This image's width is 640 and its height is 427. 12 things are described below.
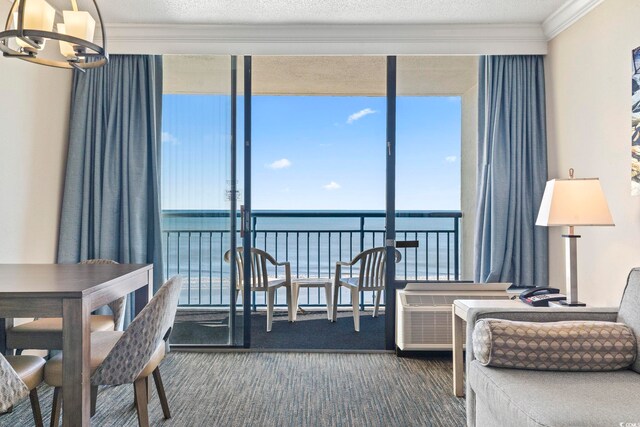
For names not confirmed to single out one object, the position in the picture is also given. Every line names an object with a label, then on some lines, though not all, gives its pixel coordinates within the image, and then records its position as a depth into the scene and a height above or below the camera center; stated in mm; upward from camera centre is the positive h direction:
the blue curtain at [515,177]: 3402 +364
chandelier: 1783 +798
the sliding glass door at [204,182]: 3559 +339
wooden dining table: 1751 -346
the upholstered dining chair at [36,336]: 2369 -587
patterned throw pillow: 1840 -501
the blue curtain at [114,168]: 3402 +433
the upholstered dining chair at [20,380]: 1512 -582
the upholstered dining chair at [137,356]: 1861 -566
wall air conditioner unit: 3277 -701
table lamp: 2369 +86
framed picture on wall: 2424 +556
